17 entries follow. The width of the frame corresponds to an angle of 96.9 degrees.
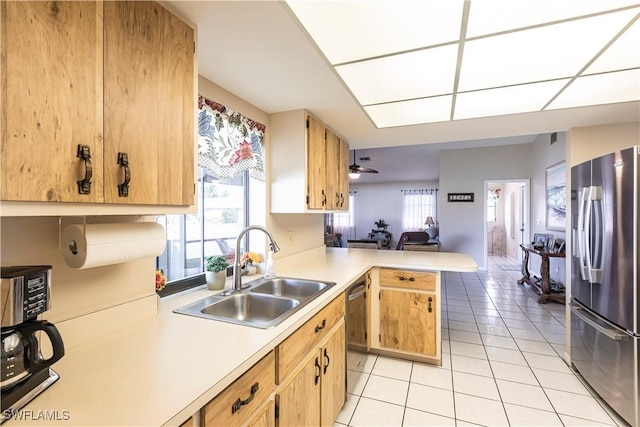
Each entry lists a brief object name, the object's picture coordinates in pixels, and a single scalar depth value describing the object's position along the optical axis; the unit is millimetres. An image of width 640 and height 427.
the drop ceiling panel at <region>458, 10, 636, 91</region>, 1225
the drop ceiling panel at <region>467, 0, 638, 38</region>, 1082
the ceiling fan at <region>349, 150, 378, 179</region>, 5044
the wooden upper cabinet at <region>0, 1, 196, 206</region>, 653
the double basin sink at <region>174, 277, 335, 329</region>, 1336
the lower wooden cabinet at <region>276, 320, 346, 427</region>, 1168
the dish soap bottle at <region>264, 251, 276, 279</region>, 1976
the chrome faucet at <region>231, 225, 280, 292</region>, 1683
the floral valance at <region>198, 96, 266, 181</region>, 1686
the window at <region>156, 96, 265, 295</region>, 1713
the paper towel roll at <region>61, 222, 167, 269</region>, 914
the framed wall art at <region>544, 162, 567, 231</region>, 4133
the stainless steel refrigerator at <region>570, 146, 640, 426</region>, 1649
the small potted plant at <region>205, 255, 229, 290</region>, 1736
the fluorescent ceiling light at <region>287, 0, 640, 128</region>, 1120
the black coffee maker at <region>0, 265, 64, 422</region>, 678
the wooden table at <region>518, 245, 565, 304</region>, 3958
